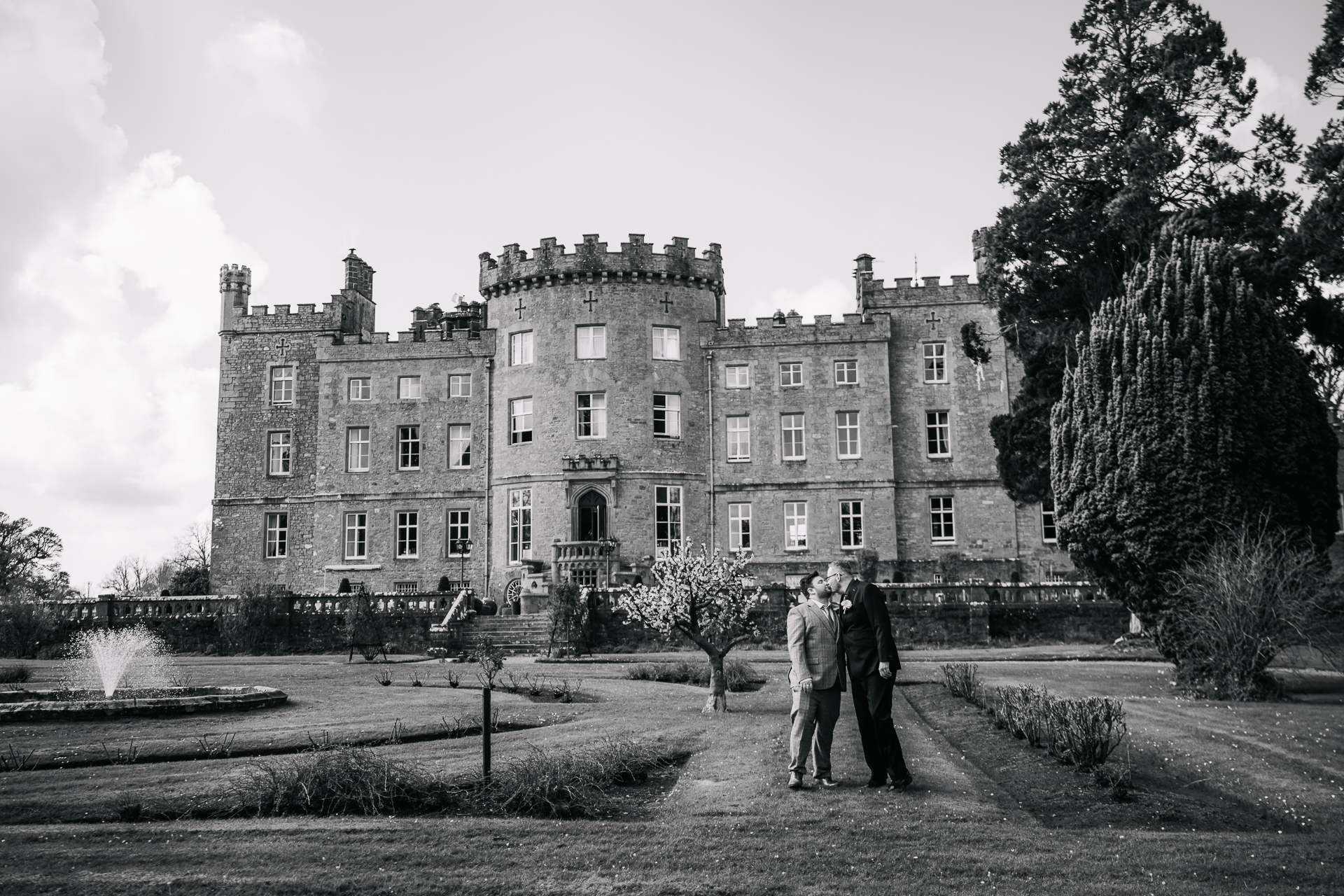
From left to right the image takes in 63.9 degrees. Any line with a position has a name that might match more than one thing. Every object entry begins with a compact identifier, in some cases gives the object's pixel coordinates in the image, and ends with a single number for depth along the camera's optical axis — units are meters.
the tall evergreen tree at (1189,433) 18.58
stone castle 37.91
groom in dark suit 9.75
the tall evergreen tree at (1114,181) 26.02
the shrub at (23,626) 29.00
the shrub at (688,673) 19.78
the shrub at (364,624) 30.66
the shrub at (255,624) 30.78
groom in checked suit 9.75
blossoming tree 15.95
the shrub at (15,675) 20.92
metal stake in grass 9.84
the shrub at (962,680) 16.02
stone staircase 29.38
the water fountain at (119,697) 14.89
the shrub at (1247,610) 16.67
